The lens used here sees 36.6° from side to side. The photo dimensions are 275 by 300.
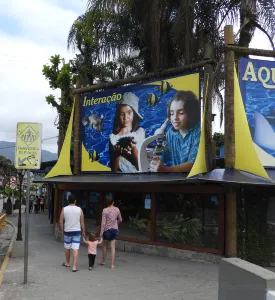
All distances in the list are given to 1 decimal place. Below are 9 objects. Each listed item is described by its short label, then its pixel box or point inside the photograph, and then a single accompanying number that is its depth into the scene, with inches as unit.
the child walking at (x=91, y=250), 378.6
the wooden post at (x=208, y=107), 435.8
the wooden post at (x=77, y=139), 597.6
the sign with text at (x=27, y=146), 322.3
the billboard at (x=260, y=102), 430.9
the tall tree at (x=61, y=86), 799.7
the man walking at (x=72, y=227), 370.9
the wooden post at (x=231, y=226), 402.3
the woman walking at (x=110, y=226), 391.9
